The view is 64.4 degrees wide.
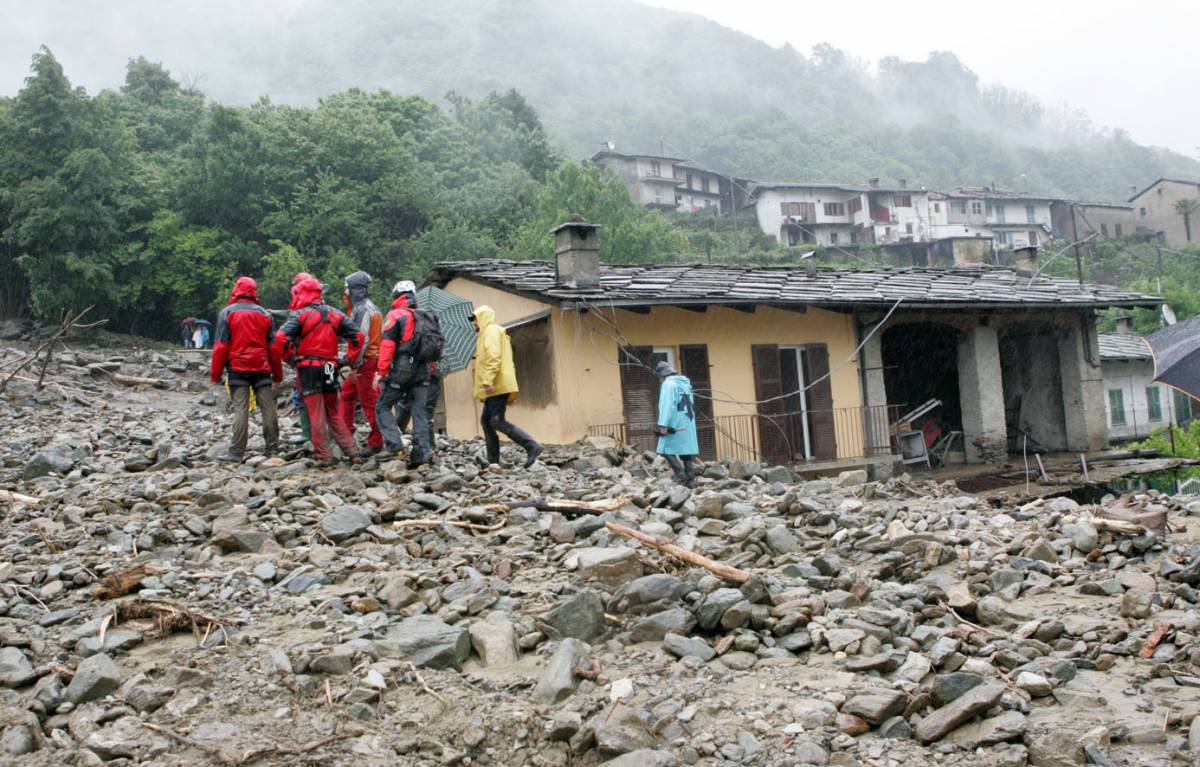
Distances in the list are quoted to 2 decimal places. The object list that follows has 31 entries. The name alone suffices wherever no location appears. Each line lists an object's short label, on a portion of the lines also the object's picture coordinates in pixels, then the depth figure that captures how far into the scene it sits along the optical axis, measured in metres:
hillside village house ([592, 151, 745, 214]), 60.44
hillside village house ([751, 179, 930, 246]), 57.69
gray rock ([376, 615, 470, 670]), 5.20
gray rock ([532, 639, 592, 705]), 4.86
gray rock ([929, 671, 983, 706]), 4.77
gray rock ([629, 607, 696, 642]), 5.65
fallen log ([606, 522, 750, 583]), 6.25
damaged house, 14.22
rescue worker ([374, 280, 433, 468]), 9.11
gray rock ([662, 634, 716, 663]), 5.40
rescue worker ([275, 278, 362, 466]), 8.97
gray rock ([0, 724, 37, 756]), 4.16
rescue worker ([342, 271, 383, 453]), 9.67
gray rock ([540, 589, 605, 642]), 5.63
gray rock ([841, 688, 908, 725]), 4.58
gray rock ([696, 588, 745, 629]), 5.74
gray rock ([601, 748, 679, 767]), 4.14
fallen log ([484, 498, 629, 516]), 8.09
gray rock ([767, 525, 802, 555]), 7.26
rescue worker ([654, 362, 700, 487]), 10.32
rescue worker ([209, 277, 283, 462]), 9.02
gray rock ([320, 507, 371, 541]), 7.29
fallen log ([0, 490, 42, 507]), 8.09
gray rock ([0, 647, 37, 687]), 4.78
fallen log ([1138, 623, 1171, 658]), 5.36
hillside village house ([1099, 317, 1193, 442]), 29.38
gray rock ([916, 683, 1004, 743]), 4.50
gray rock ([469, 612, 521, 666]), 5.36
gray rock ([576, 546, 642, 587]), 6.29
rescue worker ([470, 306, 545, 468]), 9.71
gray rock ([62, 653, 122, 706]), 4.64
